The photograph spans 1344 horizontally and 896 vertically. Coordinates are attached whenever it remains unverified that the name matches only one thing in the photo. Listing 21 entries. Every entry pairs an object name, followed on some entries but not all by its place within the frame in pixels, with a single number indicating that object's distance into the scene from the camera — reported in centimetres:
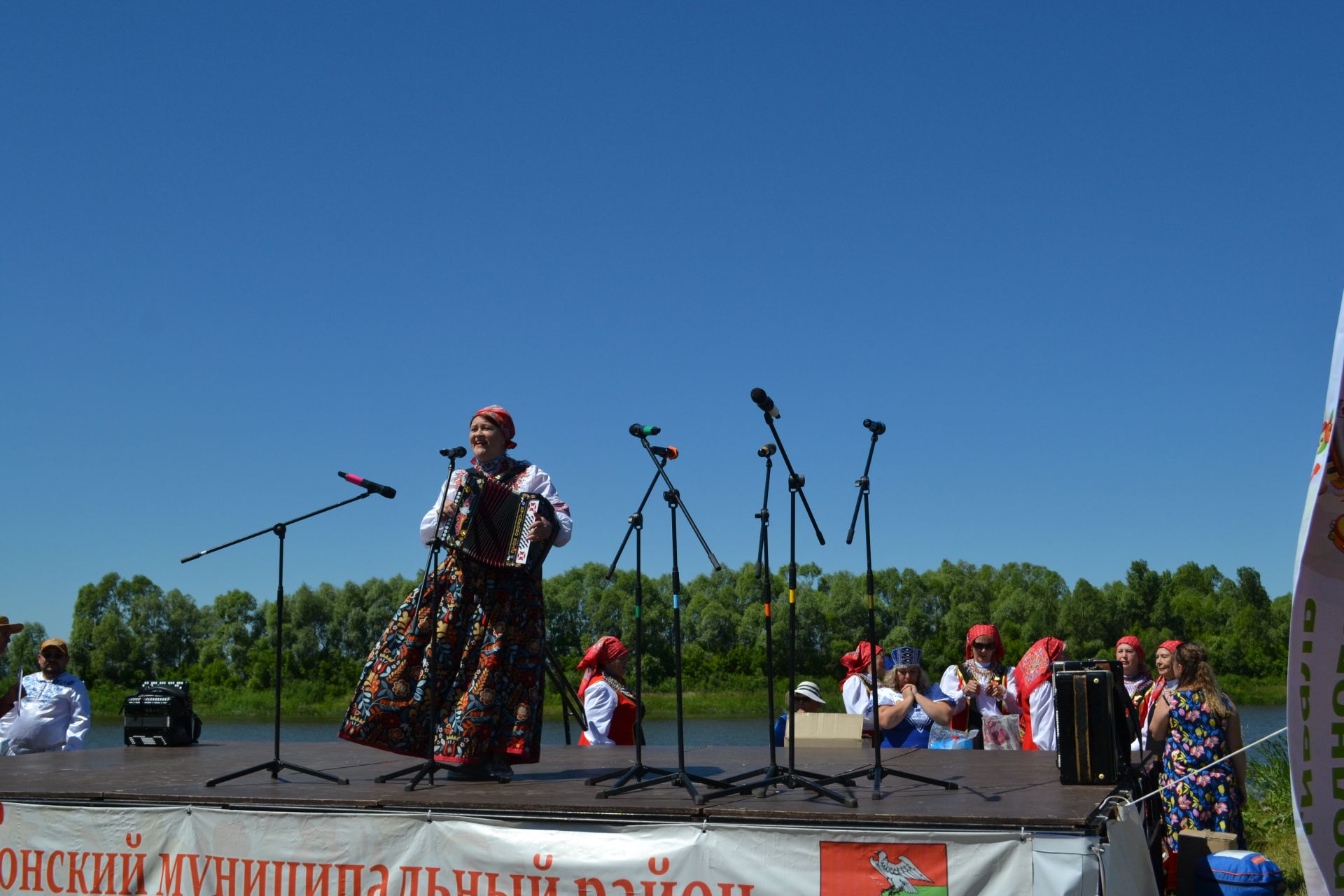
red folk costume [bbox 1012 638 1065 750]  719
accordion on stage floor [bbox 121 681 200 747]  797
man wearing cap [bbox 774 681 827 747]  795
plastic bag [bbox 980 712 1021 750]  714
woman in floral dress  549
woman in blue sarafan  707
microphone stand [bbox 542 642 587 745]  796
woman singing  493
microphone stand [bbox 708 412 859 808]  427
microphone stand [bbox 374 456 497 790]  471
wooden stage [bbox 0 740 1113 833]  394
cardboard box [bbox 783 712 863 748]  711
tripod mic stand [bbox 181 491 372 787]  514
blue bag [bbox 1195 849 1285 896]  467
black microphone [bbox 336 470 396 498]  509
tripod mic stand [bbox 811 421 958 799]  418
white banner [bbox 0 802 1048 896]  386
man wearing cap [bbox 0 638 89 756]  785
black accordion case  452
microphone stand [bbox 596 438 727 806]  439
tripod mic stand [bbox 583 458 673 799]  464
